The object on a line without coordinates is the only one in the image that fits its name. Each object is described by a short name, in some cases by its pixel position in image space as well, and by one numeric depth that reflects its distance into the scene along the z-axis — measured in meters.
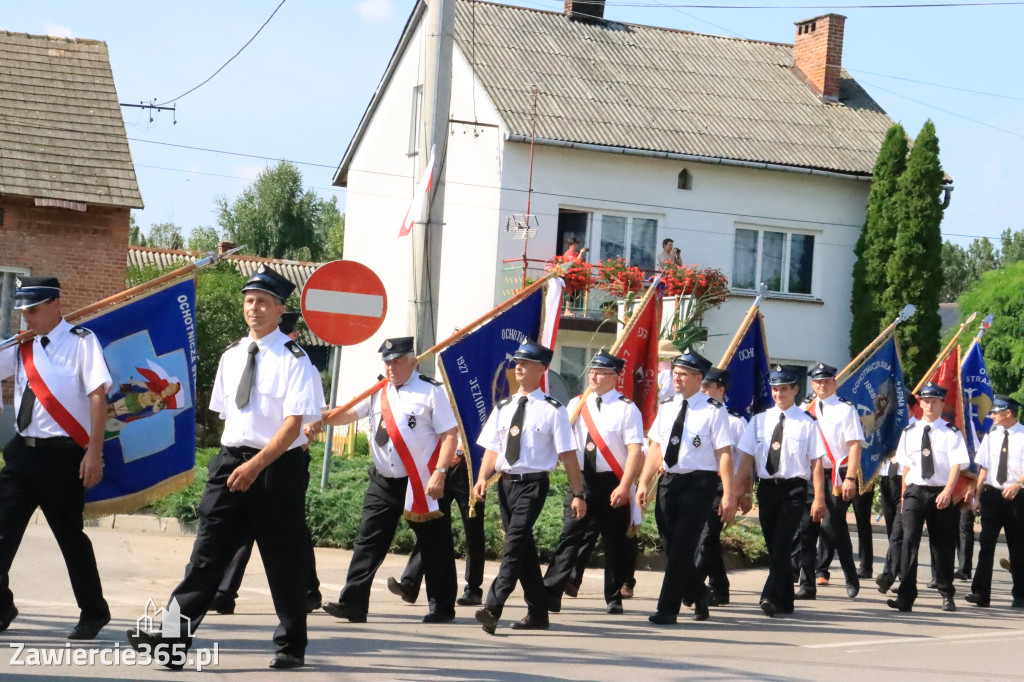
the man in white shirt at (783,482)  10.84
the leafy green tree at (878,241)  26.50
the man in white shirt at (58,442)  7.64
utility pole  12.16
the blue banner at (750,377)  12.88
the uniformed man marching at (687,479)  9.89
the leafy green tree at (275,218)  62.00
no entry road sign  11.45
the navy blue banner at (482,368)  10.54
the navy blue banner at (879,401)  14.03
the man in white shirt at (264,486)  7.06
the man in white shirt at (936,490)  11.77
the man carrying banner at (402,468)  9.02
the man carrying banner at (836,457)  11.91
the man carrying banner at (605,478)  10.22
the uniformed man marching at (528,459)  9.20
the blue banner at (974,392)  15.70
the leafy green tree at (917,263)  26.20
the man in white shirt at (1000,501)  12.46
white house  25.28
